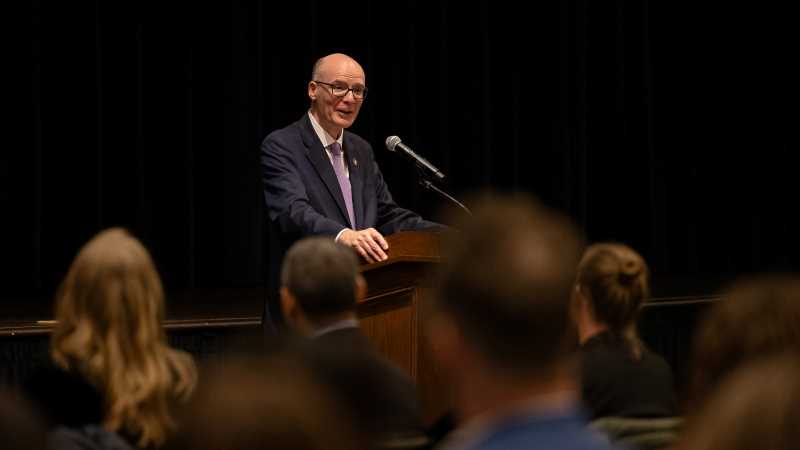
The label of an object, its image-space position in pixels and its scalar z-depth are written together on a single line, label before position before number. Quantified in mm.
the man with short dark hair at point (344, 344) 3307
